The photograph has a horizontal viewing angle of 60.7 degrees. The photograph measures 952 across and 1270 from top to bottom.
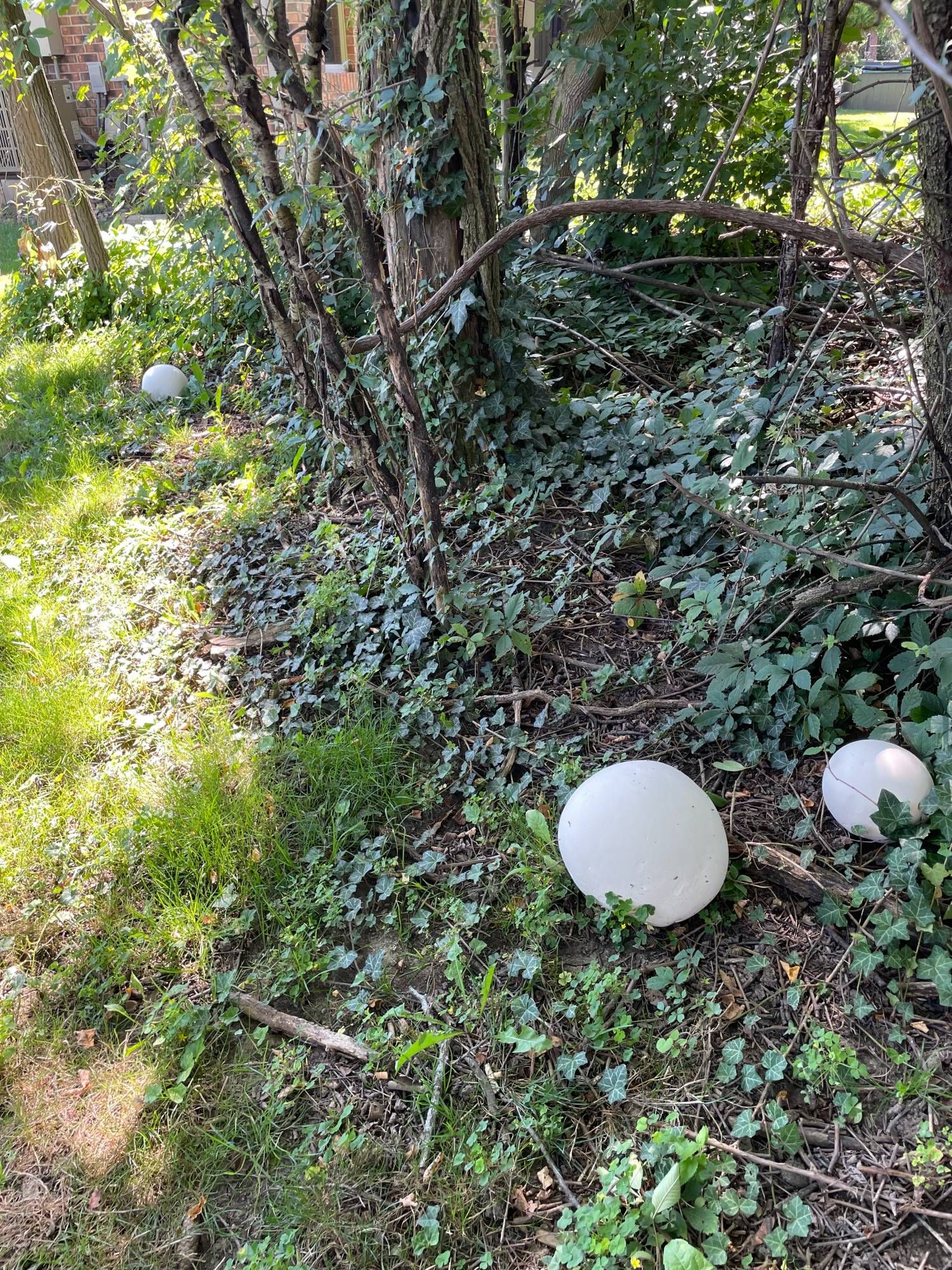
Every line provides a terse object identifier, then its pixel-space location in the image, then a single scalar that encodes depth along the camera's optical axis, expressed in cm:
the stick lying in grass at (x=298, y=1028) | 195
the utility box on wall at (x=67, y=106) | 1038
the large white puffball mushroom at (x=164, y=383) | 514
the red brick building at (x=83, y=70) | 938
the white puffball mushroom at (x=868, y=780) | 190
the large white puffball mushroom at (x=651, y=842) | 189
